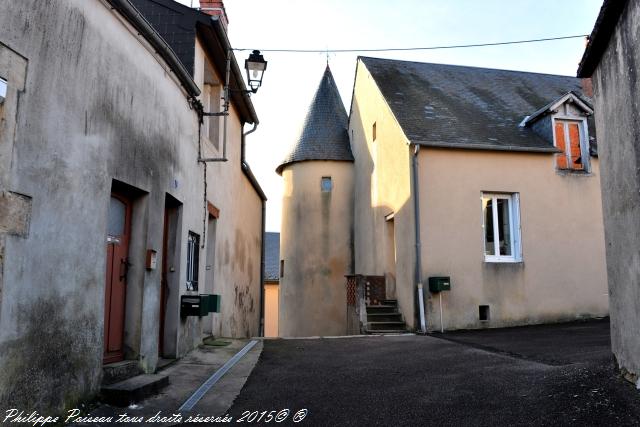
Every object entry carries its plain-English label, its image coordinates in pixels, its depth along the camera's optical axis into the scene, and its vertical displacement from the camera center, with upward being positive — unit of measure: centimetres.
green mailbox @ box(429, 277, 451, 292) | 1162 +20
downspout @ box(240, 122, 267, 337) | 1731 +106
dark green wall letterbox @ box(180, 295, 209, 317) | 779 -15
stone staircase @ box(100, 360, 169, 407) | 496 -85
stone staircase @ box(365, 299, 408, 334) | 1226 -58
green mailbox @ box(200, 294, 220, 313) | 846 -14
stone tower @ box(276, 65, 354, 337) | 1827 +201
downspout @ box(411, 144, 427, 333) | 1170 +127
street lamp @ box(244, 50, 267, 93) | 946 +389
